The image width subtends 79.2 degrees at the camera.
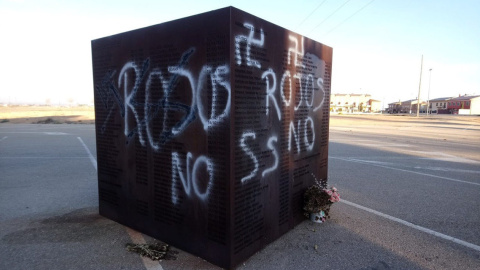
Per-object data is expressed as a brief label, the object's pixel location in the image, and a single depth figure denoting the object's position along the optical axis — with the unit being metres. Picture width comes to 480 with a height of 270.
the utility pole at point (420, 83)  40.52
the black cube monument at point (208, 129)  3.08
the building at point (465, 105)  82.11
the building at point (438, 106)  91.04
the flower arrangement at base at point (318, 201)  4.37
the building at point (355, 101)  121.82
